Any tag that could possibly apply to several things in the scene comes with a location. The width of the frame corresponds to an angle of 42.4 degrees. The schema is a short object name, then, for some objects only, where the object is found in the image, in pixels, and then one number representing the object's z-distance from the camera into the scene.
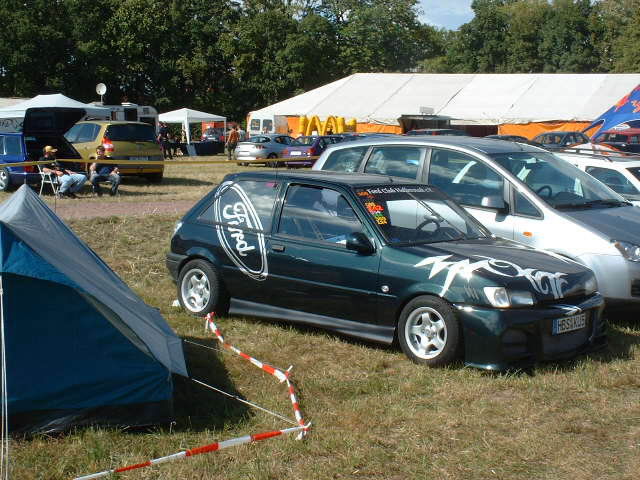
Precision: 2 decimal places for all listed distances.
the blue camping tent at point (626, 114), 19.20
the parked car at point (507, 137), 27.17
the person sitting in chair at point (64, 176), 17.17
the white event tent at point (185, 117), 46.59
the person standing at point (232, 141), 38.56
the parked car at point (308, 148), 30.56
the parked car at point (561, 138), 30.39
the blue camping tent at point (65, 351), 4.86
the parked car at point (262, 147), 32.44
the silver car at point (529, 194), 7.65
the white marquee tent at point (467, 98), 37.66
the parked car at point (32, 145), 18.22
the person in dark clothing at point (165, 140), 38.17
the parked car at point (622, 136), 17.91
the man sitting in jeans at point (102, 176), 18.30
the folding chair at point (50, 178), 16.88
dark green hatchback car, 6.21
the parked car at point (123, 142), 20.61
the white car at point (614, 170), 10.45
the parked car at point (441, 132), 28.16
